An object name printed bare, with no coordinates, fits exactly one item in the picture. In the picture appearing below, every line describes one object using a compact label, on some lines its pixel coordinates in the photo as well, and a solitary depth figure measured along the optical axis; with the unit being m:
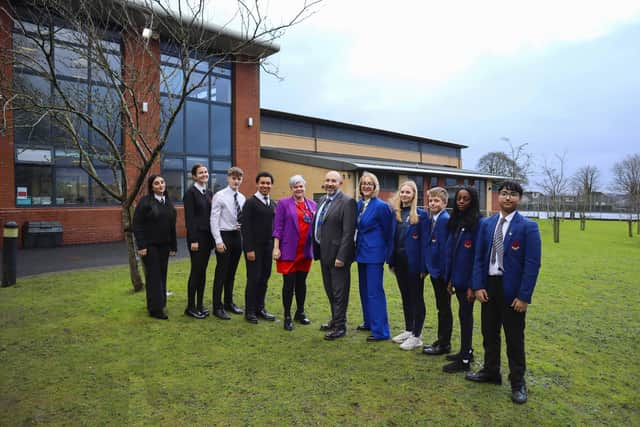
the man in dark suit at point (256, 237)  5.14
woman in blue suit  4.58
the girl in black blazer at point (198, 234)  5.21
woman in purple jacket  5.02
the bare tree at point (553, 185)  29.09
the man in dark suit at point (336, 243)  4.65
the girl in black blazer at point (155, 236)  5.04
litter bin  12.30
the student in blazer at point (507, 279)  3.14
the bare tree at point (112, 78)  5.38
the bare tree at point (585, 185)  43.47
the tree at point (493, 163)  51.50
